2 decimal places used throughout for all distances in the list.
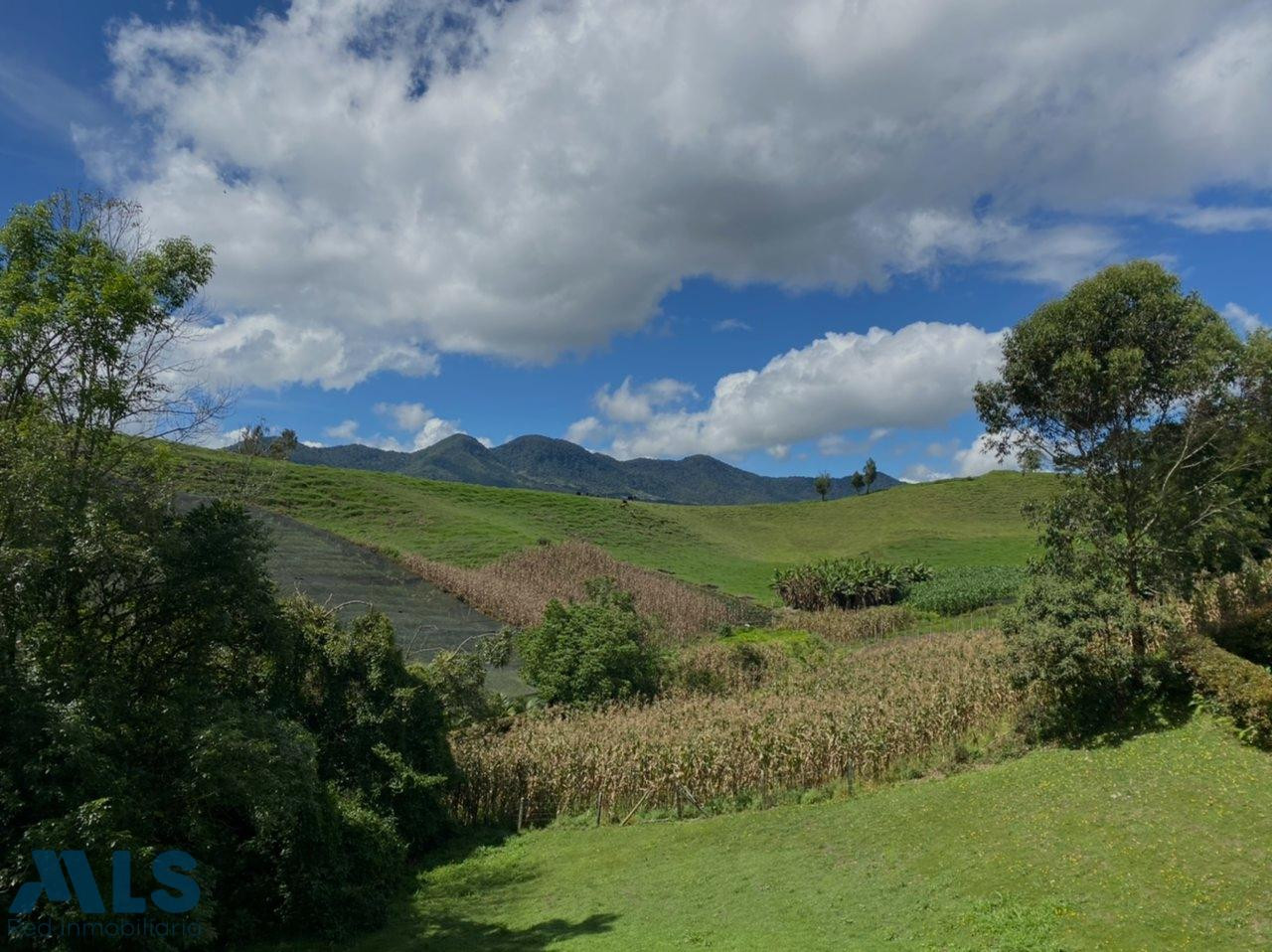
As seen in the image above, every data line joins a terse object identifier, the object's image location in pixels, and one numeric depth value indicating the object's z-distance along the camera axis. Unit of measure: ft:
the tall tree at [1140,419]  57.72
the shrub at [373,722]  54.80
